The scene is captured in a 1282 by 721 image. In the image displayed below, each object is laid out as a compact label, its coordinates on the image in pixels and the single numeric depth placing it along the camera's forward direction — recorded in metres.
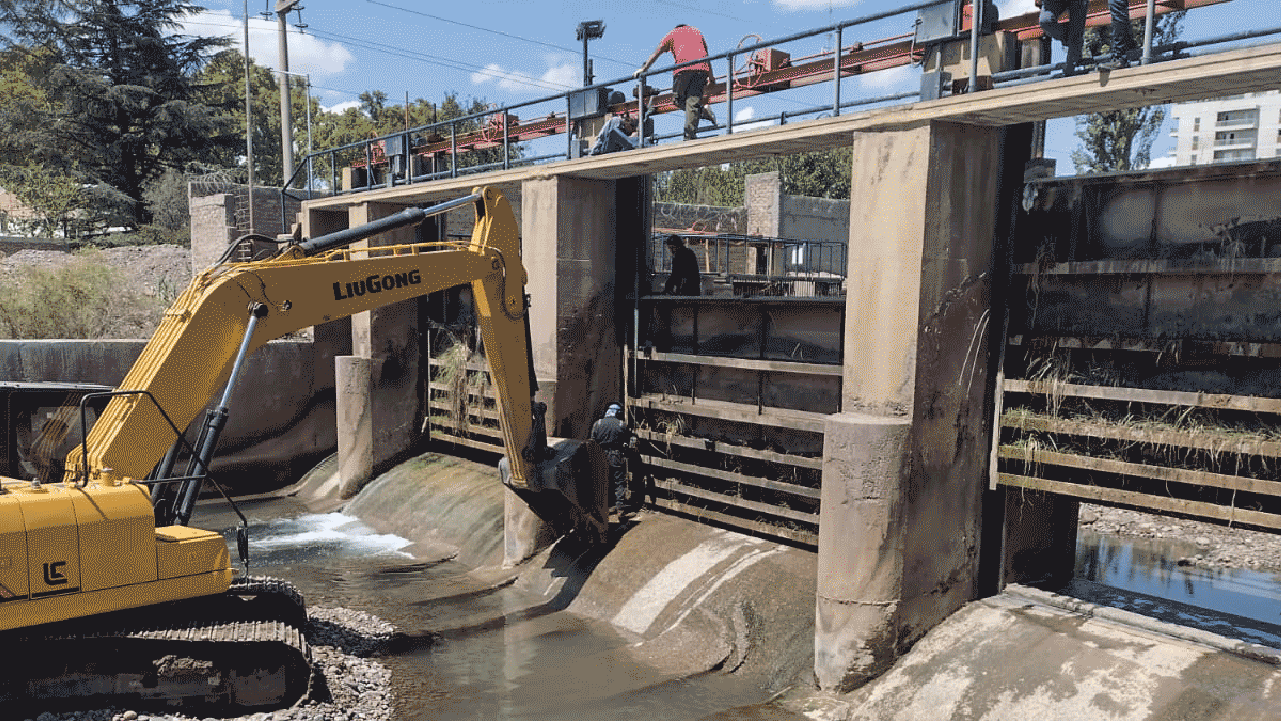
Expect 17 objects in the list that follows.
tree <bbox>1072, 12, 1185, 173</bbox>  30.45
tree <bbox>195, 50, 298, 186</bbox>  35.12
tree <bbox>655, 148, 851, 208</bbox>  45.34
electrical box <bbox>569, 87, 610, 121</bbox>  12.54
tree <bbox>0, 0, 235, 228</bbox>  32.28
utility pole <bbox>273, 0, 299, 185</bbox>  27.14
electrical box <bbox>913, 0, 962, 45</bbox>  8.21
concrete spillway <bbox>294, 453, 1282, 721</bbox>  6.86
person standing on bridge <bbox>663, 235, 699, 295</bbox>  12.67
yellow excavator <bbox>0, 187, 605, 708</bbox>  6.99
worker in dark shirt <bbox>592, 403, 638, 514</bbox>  12.06
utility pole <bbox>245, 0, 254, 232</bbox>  24.56
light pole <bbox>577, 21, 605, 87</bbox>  13.35
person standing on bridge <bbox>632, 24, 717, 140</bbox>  10.80
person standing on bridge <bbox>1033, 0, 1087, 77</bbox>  7.19
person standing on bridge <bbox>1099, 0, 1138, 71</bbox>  6.74
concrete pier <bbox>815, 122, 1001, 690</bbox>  7.81
